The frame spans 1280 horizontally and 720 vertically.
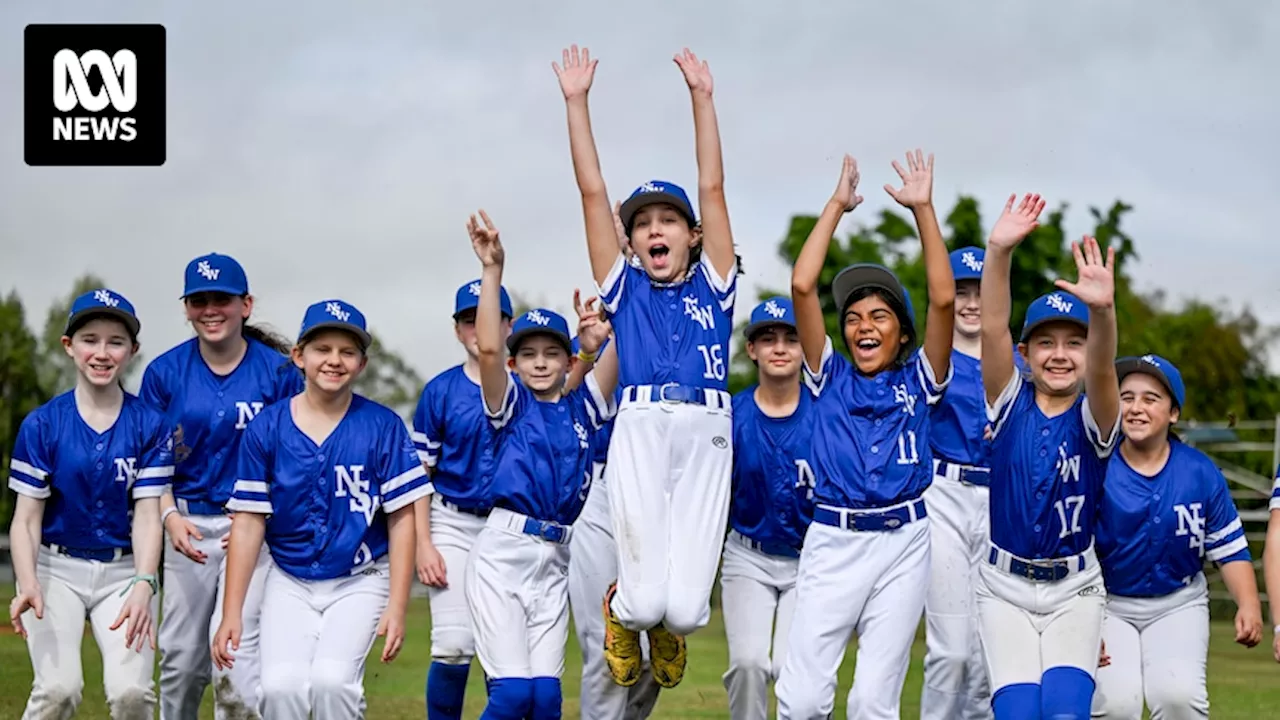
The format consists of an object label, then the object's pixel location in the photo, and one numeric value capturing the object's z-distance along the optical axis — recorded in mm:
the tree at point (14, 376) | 43500
